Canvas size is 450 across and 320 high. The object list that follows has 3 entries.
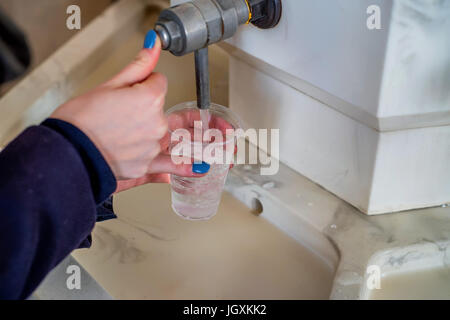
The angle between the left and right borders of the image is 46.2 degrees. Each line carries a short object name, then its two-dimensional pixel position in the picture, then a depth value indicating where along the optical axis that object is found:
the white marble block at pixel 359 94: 0.53
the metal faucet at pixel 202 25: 0.52
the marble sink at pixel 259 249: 0.60
